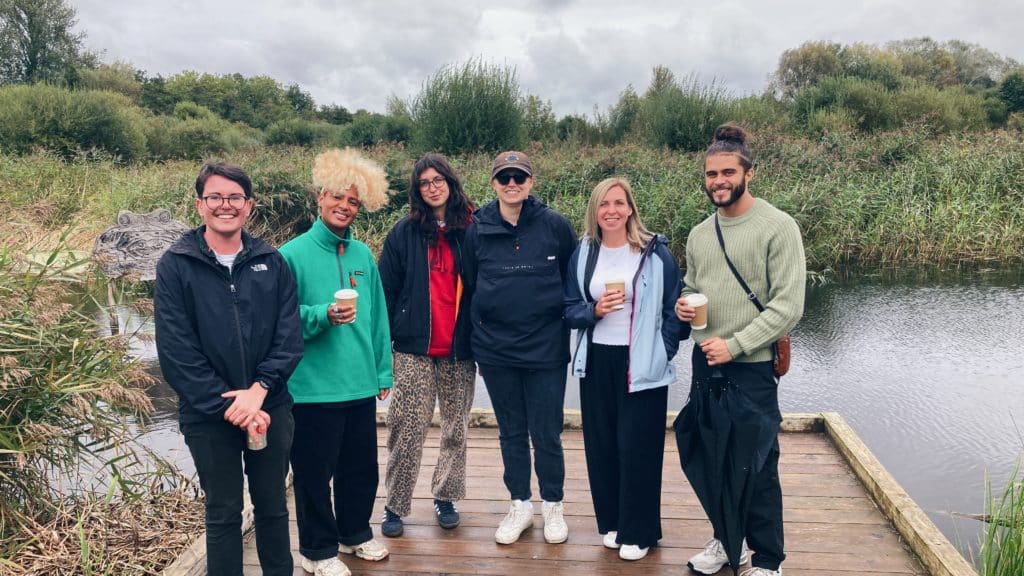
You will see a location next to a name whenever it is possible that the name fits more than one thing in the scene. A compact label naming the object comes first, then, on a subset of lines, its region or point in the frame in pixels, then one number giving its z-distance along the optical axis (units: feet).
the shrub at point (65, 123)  60.39
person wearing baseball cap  9.82
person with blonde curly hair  9.18
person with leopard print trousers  10.21
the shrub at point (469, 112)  56.75
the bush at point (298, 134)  83.20
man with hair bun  8.40
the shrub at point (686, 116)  56.18
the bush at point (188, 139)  79.20
